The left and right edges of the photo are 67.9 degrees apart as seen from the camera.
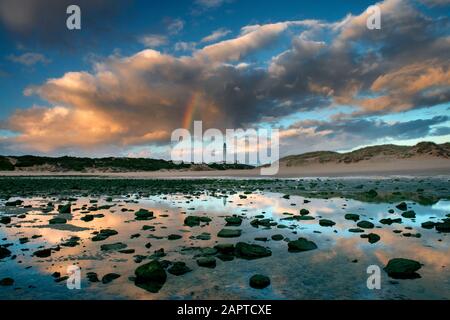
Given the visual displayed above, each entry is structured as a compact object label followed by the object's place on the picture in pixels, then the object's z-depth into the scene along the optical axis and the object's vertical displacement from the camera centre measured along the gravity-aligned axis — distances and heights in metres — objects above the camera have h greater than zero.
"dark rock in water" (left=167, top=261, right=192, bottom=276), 8.52 -2.70
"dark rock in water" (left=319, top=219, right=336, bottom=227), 14.69 -2.58
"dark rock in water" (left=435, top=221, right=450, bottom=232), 13.14 -2.46
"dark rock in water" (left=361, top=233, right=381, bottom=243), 11.62 -2.58
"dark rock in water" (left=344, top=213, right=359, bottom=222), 15.99 -2.52
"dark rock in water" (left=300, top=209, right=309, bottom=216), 17.62 -2.52
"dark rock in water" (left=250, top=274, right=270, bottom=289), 7.49 -2.64
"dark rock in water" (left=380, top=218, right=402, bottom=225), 14.87 -2.52
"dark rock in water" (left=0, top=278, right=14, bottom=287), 7.90 -2.79
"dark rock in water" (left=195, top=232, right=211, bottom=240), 12.78 -2.79
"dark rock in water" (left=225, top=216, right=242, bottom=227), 15.65 -2.65
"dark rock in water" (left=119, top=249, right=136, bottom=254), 10.82 -2.81
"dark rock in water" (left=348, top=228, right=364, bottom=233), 13.14 -2.59
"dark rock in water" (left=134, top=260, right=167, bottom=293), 7.87 -2.64
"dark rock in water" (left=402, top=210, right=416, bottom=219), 16.05 -2.42
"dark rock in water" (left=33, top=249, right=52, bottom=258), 10.44 -2.80
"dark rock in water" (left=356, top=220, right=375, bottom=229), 13.93 -2.52
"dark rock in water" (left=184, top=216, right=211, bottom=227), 15.78 -2.70
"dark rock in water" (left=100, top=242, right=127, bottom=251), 11.27 -2.83
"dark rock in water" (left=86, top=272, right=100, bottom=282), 8.07 -2.76
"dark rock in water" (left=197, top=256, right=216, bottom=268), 9.23 -2.72
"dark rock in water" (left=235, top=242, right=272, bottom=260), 10.02 -2.64
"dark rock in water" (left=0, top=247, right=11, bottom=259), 10.58 -2.83
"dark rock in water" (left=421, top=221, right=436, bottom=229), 13.71 -2.49
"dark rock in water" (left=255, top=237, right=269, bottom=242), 12.17 -2.73
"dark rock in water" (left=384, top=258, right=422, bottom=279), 8.02 -2.54
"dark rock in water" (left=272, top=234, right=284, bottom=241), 12.20 -2.67
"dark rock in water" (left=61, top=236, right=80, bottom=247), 11.96 -2.87
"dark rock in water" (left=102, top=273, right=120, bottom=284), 8.02 -2.76
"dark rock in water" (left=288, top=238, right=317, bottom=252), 10.61 -2.59
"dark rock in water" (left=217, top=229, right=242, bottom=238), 13.06 -2.70
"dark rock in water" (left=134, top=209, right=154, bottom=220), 17.81 -2.71
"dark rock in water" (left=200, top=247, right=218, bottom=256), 10.43 -2.76
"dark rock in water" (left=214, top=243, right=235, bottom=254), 10.50 -2.63
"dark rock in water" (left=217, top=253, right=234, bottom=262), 9.82 -2.76
